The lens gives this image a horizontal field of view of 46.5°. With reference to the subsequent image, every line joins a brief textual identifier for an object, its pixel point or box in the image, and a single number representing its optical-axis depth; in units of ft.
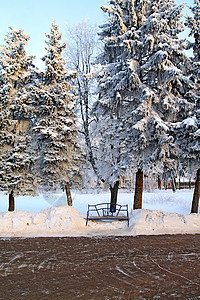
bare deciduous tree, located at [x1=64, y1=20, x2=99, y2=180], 56.44
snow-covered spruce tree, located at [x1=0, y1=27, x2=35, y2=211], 42.52
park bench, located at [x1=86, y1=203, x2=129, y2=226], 29.48
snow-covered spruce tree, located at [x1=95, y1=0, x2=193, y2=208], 34.55
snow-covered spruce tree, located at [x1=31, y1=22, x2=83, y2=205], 43.19
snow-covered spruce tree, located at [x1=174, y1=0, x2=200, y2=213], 35.50
